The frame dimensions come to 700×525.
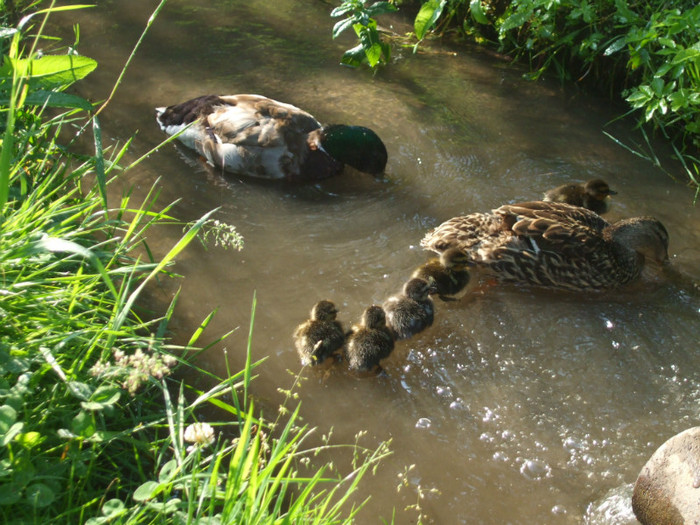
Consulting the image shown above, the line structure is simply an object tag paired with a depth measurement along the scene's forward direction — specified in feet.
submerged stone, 8.41
